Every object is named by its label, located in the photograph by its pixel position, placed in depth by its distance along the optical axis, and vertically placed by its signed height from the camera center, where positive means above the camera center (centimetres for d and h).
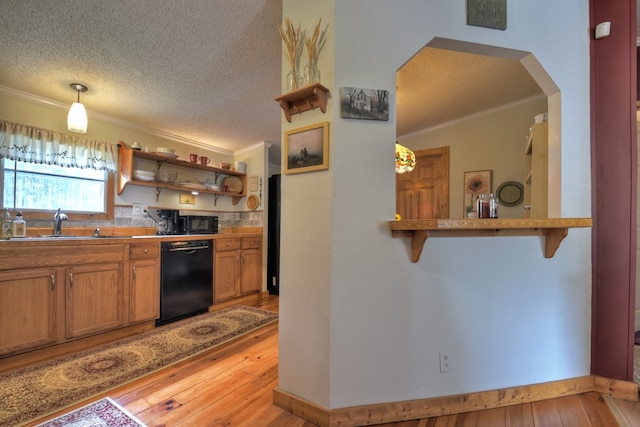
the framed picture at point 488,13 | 152 +114
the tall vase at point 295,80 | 151 +75
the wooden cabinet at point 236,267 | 343 -67
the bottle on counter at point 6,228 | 225 -11
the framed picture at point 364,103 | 140 +58
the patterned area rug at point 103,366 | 157 -108
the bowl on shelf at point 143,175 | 309 +47
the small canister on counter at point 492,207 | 163 +7
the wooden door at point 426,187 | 346 +40
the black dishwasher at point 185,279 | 286 -69
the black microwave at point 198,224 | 340 -10
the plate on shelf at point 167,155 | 316 +72
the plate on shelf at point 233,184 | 419 +49
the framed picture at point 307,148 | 142 +37
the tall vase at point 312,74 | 144 +75
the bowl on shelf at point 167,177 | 334 +50
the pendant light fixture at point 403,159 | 231 +50
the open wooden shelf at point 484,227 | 132 -5
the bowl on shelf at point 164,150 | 317 +76
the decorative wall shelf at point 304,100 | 138 +62
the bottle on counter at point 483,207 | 163 +6
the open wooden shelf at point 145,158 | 302 +61
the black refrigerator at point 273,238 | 412 -32
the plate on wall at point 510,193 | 289 +27
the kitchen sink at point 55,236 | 236 -18
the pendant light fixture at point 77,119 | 216 +76
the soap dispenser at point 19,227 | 229 -10
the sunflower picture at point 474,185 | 312 +38
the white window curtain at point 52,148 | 239 +64
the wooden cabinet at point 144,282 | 259 -64
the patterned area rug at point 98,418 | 141 -107
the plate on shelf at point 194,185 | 355 +41
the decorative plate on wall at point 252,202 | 416 +22
